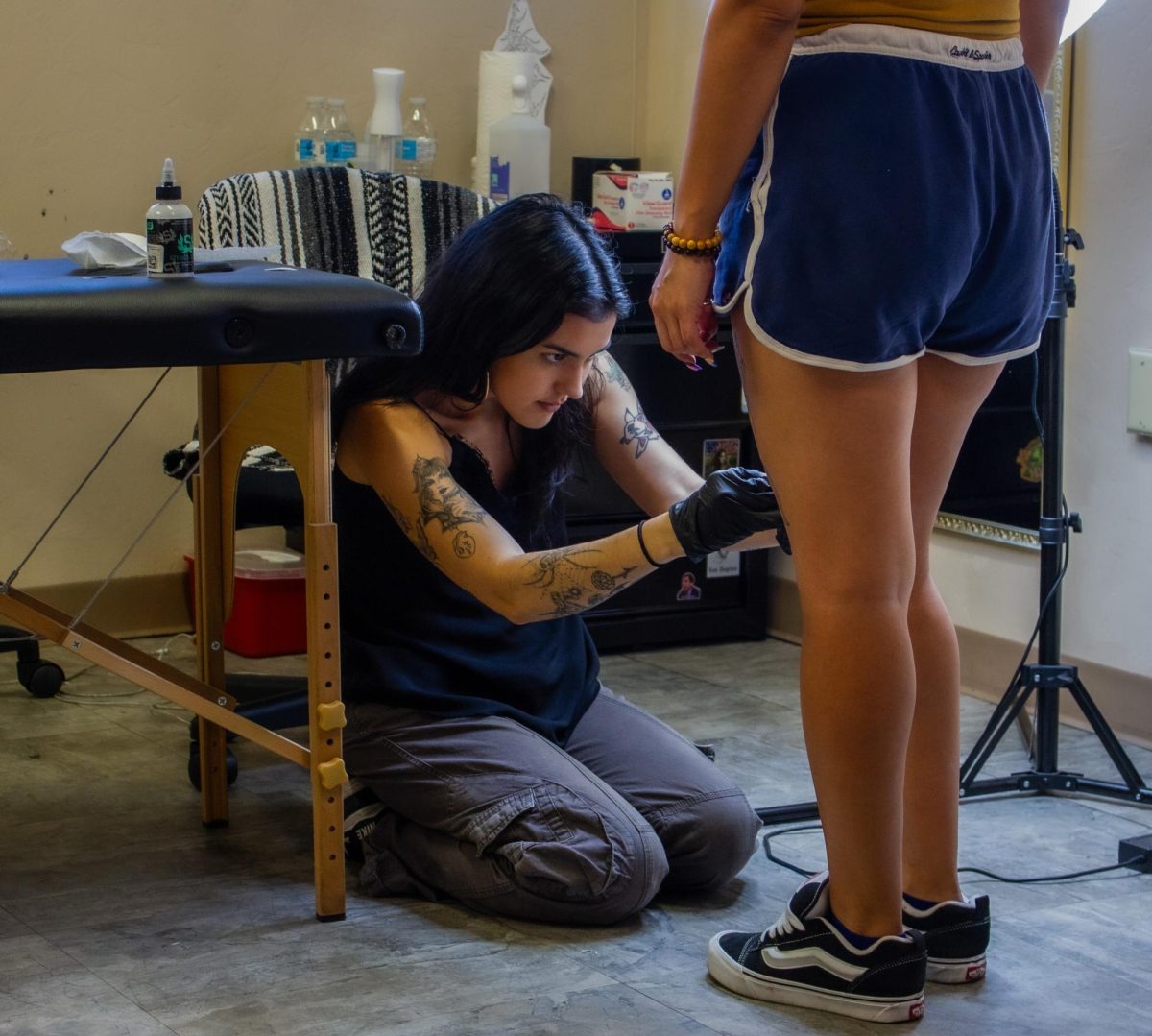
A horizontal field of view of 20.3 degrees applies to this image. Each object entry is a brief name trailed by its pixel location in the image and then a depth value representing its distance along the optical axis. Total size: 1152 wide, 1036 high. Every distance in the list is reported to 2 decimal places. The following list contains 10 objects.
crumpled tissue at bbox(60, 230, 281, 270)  3.41
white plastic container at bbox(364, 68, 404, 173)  5.87
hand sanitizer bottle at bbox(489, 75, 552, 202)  6.05
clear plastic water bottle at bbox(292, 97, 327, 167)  5.84
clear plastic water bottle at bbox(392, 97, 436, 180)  5.90
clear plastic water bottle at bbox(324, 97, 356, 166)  5.76
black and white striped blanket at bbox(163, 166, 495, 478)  4.45
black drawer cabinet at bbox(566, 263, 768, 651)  5.74
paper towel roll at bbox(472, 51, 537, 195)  6.10
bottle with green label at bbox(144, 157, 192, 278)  3.13
